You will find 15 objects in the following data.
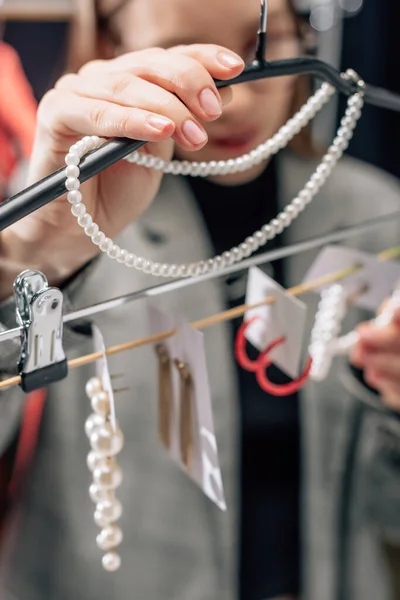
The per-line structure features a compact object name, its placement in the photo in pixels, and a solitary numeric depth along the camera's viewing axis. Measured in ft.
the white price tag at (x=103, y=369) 2.00
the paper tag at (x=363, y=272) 2.32
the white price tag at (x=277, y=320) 2.13
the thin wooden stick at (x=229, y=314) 2.00
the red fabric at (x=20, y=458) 2.62
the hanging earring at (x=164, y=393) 2.15
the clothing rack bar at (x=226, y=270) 1.96
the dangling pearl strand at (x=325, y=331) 2.55
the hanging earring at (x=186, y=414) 2.10
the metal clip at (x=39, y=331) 1.87
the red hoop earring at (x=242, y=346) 2.20
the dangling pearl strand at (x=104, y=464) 2.05
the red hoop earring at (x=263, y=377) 2.19
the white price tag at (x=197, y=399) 2.05
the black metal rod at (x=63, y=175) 1.81
